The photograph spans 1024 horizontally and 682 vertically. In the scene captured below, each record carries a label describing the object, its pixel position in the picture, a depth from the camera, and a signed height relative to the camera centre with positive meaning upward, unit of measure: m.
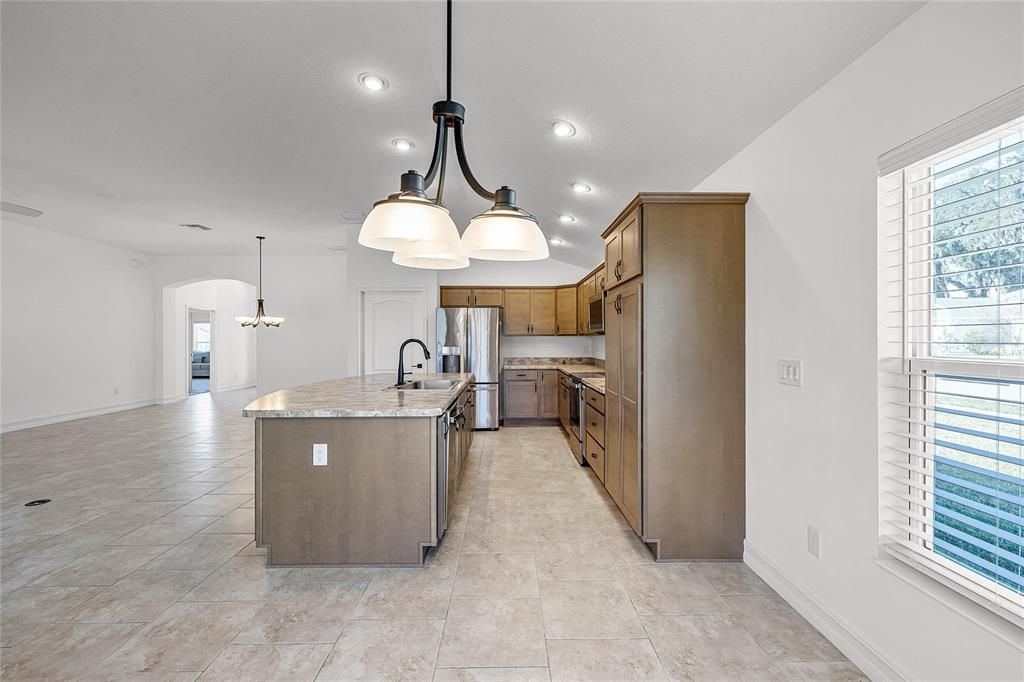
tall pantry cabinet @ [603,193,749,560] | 2.48 -0.19
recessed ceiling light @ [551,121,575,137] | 2.79 +1.40
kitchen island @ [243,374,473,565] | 2.43 -0.81
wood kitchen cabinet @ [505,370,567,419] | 6.48 -0.76
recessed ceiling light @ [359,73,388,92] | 2.51 +1.53
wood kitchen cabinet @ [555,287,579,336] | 6.64 +0.48
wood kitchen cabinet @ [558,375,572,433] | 5.50 -0.78
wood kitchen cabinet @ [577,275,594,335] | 5.84 +0.58
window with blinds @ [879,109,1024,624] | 1.25 -0.07
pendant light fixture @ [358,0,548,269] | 1.48 +0.43
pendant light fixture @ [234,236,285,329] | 6.78 +0.35
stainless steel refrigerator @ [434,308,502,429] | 6.15 -0.09
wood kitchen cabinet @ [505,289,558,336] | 6.81 +0.49
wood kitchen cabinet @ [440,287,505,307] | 6.77 +0.71
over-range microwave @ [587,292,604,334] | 5.18 +0.34
